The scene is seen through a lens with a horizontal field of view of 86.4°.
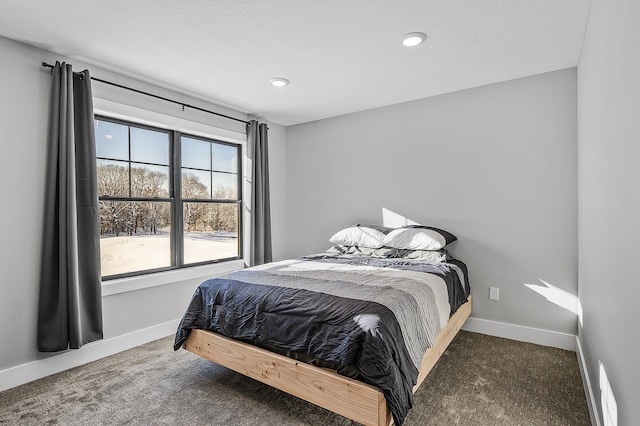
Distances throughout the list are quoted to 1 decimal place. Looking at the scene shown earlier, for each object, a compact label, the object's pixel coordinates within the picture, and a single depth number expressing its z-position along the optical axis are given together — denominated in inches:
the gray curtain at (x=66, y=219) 97.3
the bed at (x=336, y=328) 66.1
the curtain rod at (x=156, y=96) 108.9
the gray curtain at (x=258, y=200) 161.0
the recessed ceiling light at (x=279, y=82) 122.4
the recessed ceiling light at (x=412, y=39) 91.0
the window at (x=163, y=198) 119.0
